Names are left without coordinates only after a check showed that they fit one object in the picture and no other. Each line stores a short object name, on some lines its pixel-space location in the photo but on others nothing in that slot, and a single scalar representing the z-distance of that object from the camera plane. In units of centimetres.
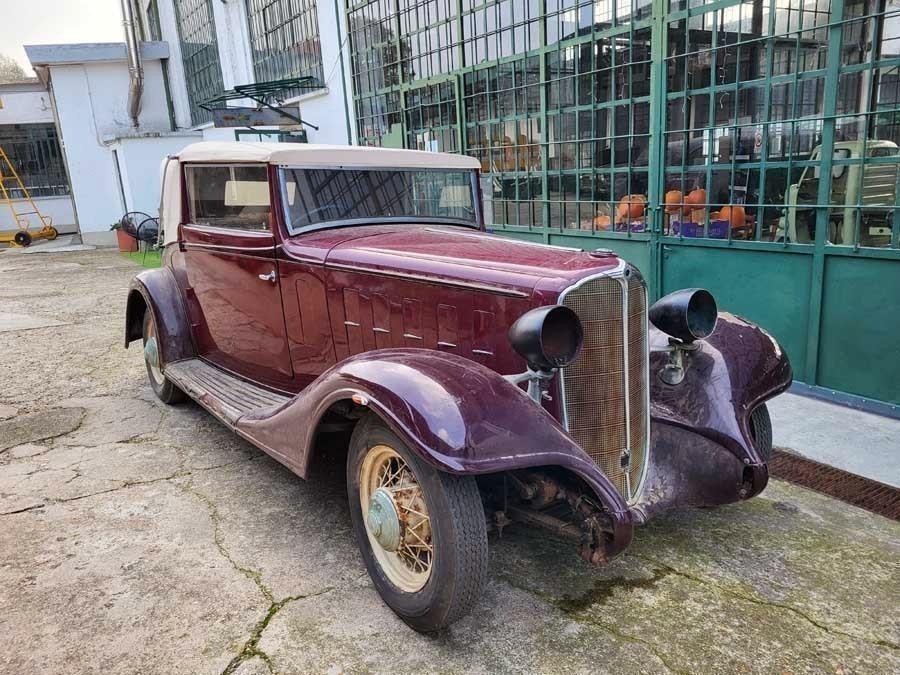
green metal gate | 403
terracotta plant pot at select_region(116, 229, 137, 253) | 1487
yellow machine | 1789
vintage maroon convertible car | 223
